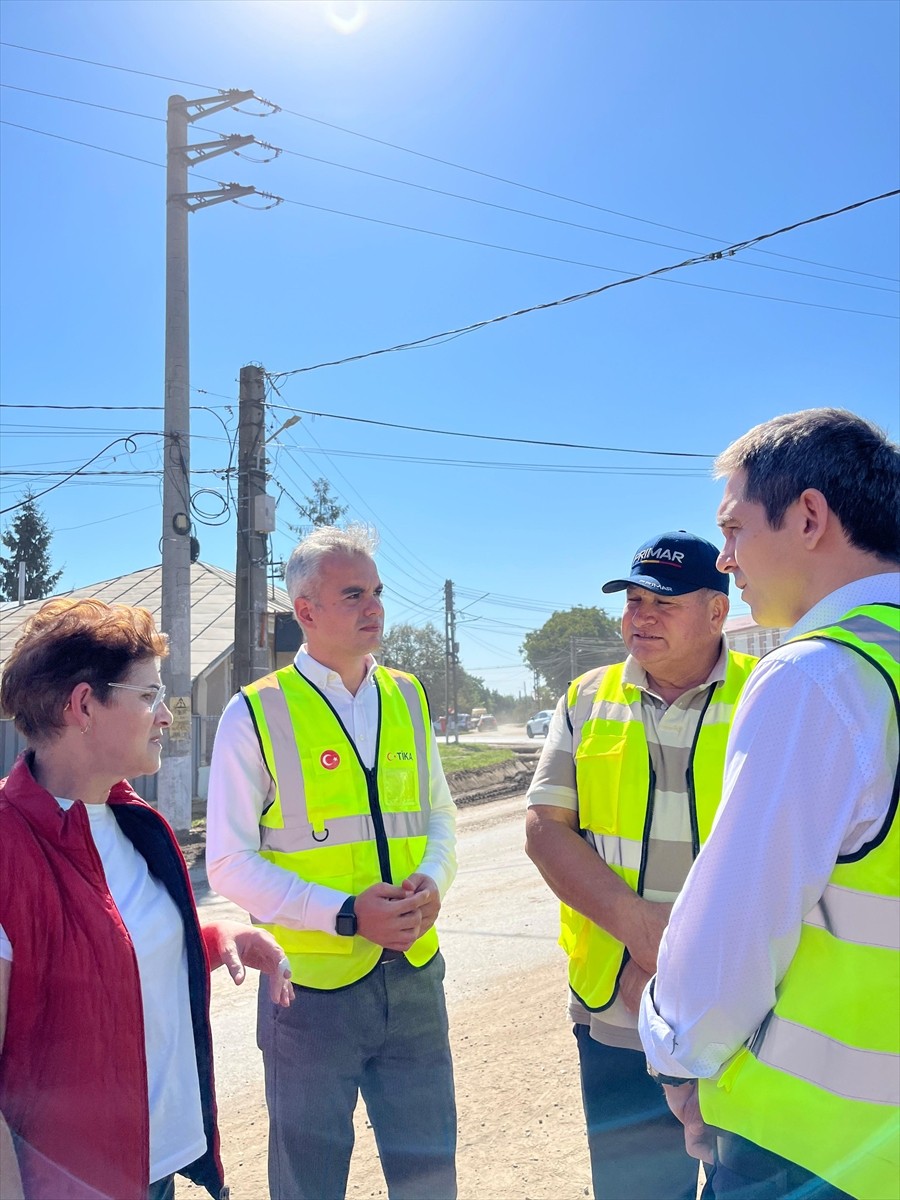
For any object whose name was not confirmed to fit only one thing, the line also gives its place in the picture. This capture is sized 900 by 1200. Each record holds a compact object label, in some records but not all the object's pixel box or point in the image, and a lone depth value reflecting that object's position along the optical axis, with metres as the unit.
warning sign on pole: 11.69
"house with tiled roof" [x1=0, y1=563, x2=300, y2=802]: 15.54
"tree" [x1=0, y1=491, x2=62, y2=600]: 46.06
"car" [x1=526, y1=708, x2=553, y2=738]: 43.03
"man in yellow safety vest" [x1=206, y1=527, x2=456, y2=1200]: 2.51
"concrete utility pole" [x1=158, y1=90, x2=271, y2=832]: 12.18
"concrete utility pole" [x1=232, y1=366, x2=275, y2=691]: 14.05
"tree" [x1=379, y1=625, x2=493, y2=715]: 66.06
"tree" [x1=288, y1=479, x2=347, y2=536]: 28.11
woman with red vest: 1.68
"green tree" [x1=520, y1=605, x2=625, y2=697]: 74.33
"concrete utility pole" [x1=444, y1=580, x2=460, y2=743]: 46.78
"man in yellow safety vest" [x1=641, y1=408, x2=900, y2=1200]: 1.30
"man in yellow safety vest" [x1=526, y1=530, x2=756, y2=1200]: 2.47
